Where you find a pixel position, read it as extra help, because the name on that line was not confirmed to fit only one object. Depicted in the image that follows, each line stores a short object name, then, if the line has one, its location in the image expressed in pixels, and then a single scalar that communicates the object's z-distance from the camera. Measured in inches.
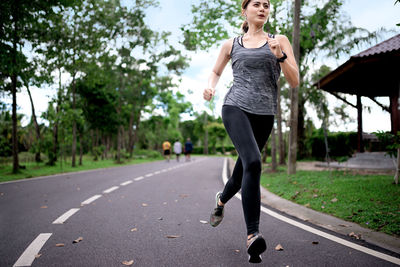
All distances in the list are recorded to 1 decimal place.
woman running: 105.4
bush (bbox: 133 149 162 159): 1717.0
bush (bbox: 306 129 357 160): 763.4
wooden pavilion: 359.6
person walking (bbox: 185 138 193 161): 1229.5
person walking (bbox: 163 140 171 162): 1194.5
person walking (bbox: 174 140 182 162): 1233.0
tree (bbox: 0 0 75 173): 346.6
